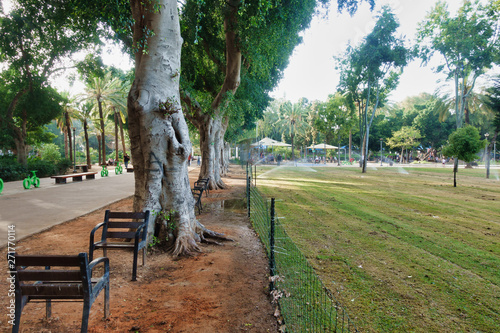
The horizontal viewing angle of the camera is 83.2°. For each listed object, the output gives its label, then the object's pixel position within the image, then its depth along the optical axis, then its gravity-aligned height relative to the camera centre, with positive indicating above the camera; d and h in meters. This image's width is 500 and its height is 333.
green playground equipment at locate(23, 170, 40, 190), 14.61 -1.05
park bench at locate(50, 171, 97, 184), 16.91 -1.03
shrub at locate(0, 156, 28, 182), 18.70 -0.53
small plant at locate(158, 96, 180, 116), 5.52 +1.05
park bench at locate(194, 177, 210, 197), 13.27 -1.15
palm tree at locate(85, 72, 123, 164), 32.50 +8.14
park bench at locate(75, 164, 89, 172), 23.75 -0.53
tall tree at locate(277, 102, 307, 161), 54.76 +8.48
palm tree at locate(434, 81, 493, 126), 38.47 +7.48
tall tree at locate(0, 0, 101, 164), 10.29 +6.22
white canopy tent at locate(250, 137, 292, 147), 39.03 +2.29
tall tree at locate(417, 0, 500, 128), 21.39 +9.32
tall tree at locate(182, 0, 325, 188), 9.27 +4.52
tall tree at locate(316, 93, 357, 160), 37.75 +5.75
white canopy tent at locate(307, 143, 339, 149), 42.69 +1.88
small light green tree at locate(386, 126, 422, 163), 49.88 +3.76
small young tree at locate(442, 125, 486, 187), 16.64 +0.77
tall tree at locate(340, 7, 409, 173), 24.56 +8.82
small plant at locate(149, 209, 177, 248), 5.64 -1.22
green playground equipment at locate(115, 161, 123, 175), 26.72 -0.82
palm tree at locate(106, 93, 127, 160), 33.28 +6.76
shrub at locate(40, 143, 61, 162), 28.57 +0.85
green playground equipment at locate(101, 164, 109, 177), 22.76 -0.87
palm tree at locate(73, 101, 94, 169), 33.84 +6.14
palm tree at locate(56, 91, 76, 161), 31.36 +5.49
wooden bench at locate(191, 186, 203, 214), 9.49 -1.56
